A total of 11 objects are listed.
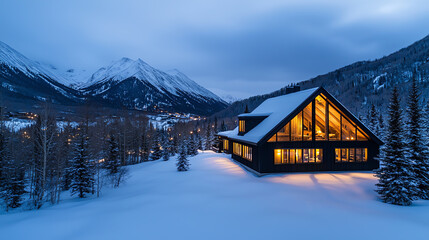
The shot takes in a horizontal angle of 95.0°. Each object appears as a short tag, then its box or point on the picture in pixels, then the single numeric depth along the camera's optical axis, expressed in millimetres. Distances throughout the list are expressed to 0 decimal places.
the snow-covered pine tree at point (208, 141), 49938
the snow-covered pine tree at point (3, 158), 16500
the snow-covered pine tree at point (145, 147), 41219
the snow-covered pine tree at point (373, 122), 33131
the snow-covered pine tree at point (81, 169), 15102
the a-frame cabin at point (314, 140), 16281
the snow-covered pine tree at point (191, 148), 34375
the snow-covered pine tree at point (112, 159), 22425
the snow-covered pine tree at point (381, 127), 31972
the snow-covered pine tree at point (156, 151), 39062
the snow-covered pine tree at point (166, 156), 30847
